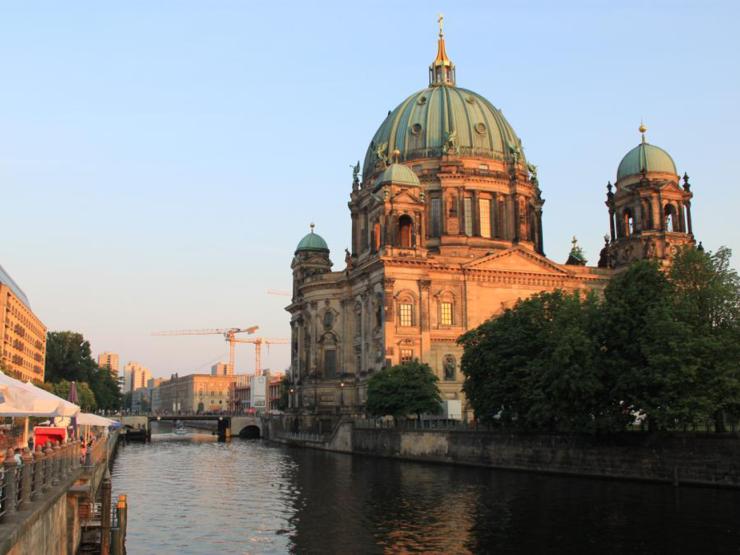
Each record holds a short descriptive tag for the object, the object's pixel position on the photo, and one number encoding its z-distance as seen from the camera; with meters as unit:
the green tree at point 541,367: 56.94
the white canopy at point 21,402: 21.03
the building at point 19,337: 114.38
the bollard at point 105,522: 29.66
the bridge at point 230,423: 151.62
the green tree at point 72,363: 162.75
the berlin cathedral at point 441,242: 97.81
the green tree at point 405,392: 84.94
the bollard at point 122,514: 31.16
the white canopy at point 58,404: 23.20
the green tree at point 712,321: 50.94
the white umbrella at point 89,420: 40.15
